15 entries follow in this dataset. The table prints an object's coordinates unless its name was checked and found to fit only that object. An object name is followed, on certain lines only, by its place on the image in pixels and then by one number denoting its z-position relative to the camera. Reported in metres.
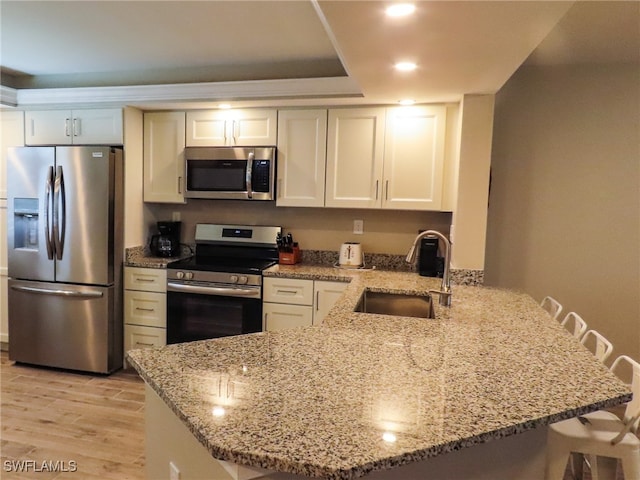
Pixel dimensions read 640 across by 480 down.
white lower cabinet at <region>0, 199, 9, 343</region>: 3.80
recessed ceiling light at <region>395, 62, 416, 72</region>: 2.18
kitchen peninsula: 0.93
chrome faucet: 2.12
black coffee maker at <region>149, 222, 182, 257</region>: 3.73
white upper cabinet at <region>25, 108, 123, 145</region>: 3.46
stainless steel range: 3.25
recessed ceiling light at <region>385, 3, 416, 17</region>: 1.50
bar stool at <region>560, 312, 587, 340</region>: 2.14
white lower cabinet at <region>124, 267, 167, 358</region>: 3.47
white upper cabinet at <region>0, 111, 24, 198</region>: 3.64
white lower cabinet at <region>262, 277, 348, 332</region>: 3.15
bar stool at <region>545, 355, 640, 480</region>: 1.55
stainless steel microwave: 3.43
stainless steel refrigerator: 3.38
